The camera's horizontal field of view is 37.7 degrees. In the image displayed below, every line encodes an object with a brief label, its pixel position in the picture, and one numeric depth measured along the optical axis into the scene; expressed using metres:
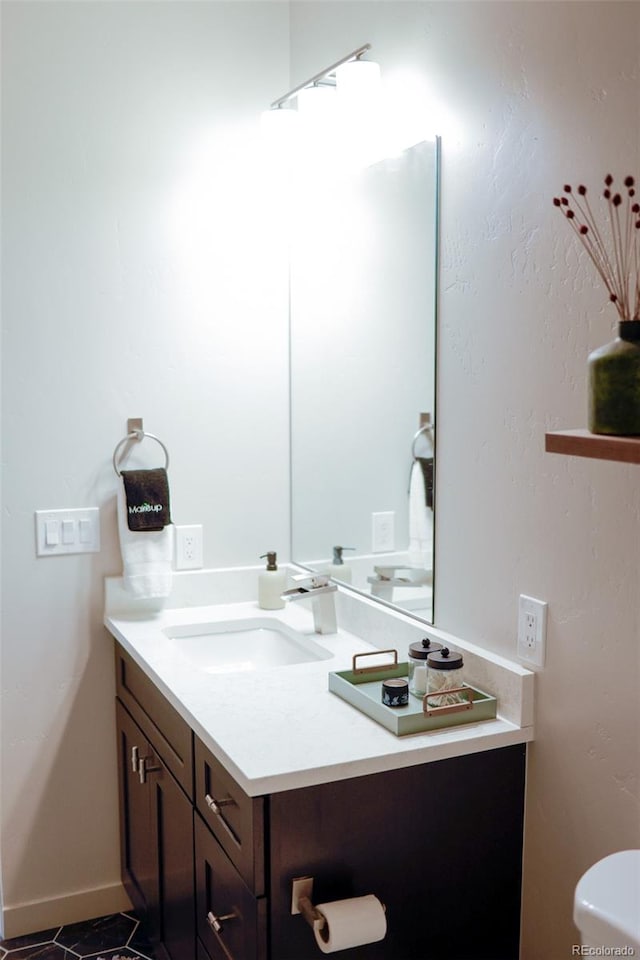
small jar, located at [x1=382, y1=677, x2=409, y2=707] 1.76
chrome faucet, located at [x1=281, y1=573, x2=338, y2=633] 2.32
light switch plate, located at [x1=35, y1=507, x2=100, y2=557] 2.46
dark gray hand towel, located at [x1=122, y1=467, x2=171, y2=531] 2.46
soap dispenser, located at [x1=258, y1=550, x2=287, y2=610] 2.60
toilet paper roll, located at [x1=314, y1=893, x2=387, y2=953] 1.52
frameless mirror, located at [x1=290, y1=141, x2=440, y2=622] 2.06
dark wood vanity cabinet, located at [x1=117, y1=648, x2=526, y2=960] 1.58
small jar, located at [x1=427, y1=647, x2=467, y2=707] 1.74
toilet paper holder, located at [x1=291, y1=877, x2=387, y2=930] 1.56
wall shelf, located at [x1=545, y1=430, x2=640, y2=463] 1.21
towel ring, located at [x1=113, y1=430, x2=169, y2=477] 2.53
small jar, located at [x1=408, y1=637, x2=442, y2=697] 1.82
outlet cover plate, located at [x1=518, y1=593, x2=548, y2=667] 1.69
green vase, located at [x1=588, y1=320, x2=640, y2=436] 1.26
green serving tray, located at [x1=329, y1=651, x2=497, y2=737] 1.69
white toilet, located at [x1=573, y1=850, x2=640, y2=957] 1.15
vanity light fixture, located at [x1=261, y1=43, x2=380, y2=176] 2.17
